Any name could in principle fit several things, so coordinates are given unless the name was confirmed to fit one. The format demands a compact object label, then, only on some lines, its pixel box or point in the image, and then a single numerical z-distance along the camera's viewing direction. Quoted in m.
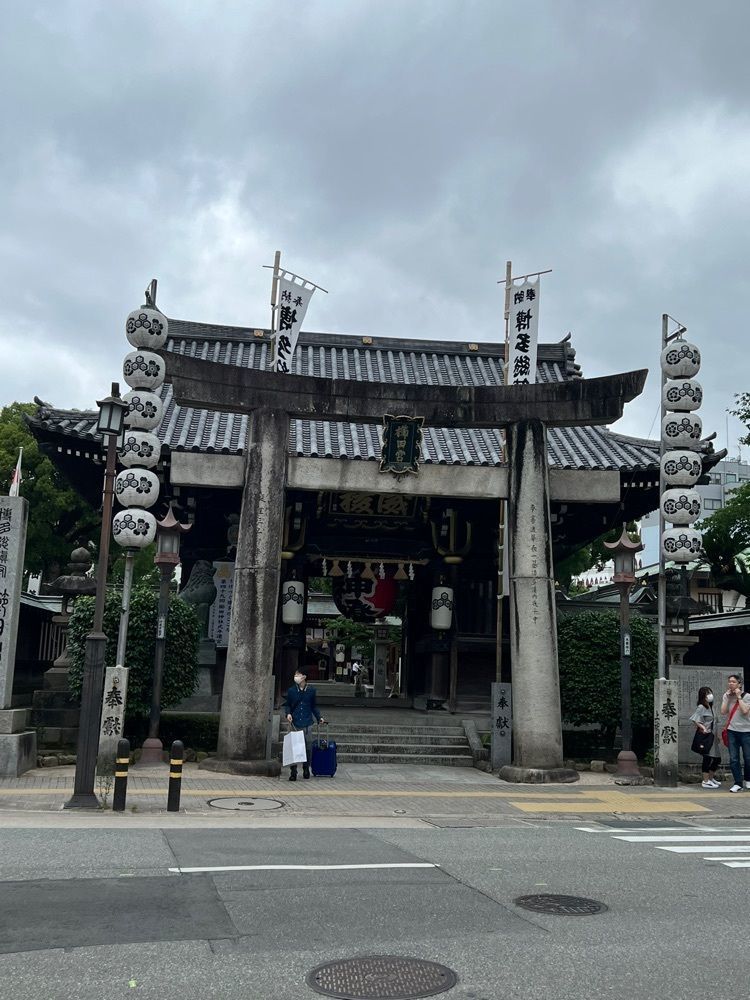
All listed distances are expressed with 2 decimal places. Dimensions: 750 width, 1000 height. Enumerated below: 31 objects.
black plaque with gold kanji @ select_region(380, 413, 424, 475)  18.28
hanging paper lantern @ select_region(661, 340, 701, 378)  17.95
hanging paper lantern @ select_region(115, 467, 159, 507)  16.83
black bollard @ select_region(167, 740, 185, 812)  12.24
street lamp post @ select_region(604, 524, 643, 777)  17.50
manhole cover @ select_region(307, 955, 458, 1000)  5.05
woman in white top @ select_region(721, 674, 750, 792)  16.12
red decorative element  25.47
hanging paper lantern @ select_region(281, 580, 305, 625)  23.09
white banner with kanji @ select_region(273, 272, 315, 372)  21.69
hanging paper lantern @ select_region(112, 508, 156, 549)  16.64
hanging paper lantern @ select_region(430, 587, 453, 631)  23.42
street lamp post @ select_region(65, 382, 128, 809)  12.52
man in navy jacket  16.55
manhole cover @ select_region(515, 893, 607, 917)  6.93
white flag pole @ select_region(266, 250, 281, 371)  21.55
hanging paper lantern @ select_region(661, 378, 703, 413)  17.84
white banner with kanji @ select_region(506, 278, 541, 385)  21.62
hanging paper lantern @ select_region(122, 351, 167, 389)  17.06
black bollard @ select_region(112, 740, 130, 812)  12.12
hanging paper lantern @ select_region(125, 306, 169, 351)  17.19
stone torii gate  17.02
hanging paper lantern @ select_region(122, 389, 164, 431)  17.05
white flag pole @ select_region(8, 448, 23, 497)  15.98
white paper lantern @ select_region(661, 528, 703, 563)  17.25
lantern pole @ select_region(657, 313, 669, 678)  16.84
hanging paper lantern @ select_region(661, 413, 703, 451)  17.83
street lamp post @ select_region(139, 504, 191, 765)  17.30
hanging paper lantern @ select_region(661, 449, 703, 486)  17.63
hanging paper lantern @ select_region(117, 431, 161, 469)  16.94
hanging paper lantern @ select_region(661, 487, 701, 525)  17.50
